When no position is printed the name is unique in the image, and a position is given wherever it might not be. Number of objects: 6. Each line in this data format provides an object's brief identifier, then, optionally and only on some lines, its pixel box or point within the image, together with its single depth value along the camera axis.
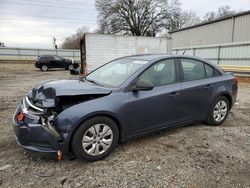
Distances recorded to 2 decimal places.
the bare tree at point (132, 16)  30.98
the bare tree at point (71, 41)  51.17
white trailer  9.85
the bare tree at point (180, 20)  33.77
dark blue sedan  2.51
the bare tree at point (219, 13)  42.41
